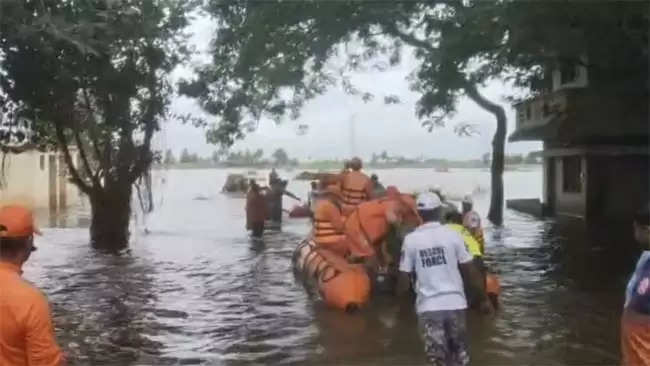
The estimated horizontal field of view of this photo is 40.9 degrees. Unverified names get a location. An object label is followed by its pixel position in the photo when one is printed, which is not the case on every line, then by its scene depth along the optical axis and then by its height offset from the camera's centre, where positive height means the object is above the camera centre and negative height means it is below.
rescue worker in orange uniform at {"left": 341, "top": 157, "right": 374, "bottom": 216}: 11.48 -0.36
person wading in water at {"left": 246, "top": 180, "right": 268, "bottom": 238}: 22.22 -1.24
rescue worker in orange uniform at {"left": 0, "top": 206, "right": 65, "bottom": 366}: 3.42 -0.62
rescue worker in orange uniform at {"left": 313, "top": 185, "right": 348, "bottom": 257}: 11.03 -0.84
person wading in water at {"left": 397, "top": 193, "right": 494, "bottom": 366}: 5.92 -0.80
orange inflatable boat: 10.56 -1.49
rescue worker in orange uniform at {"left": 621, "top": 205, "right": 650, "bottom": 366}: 4.68 -0.80
